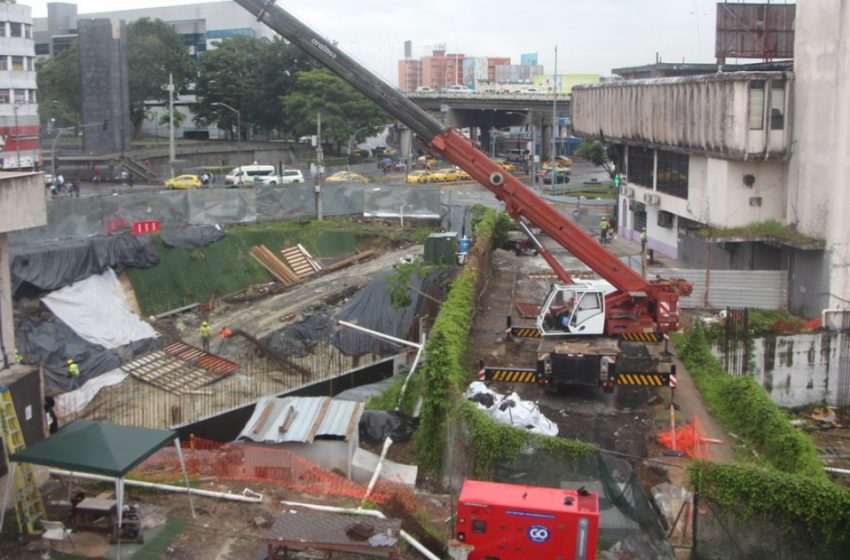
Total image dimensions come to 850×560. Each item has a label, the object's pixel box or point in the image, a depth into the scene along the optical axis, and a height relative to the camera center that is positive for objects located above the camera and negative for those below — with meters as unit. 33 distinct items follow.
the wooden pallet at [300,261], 36.81 -4.01
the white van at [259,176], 54.25 -0.78
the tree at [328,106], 71.31 +4.59
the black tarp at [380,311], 26.59 -4.67
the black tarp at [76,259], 29.52 -3.31
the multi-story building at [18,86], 60.31 +5.17
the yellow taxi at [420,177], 64.42 -0.93
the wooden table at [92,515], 12.41 -4.85
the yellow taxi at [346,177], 58.57 -0.86
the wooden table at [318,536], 11.12 -4.68
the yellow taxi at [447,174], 67.56 -0.73
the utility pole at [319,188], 40.41 -1.08
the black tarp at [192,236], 34.69 -2.85
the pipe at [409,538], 11.88 -5.01
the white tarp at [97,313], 28.86 -4.93
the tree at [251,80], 77.00 +7.13
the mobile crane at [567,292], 19.52 -3.05
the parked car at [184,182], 53.83 -1.13
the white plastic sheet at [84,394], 23.12 -6.12
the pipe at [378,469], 13.99 -5.21
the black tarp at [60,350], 25.77 -5.65
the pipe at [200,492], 13.61 -4.99
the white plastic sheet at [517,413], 17.08 -4.76
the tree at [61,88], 73.44 +6.15
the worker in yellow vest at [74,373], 25.09 -5.85
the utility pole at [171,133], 57.34 +1.91
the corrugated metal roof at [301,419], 15.64 -4.58
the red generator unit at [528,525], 11.77 -4.74
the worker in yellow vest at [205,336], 28.22 -5.40
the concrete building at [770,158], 26.34 +0.25
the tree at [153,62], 77.38 +8.74
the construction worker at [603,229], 40.31 -2.88
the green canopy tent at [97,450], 11.77 -3.83
